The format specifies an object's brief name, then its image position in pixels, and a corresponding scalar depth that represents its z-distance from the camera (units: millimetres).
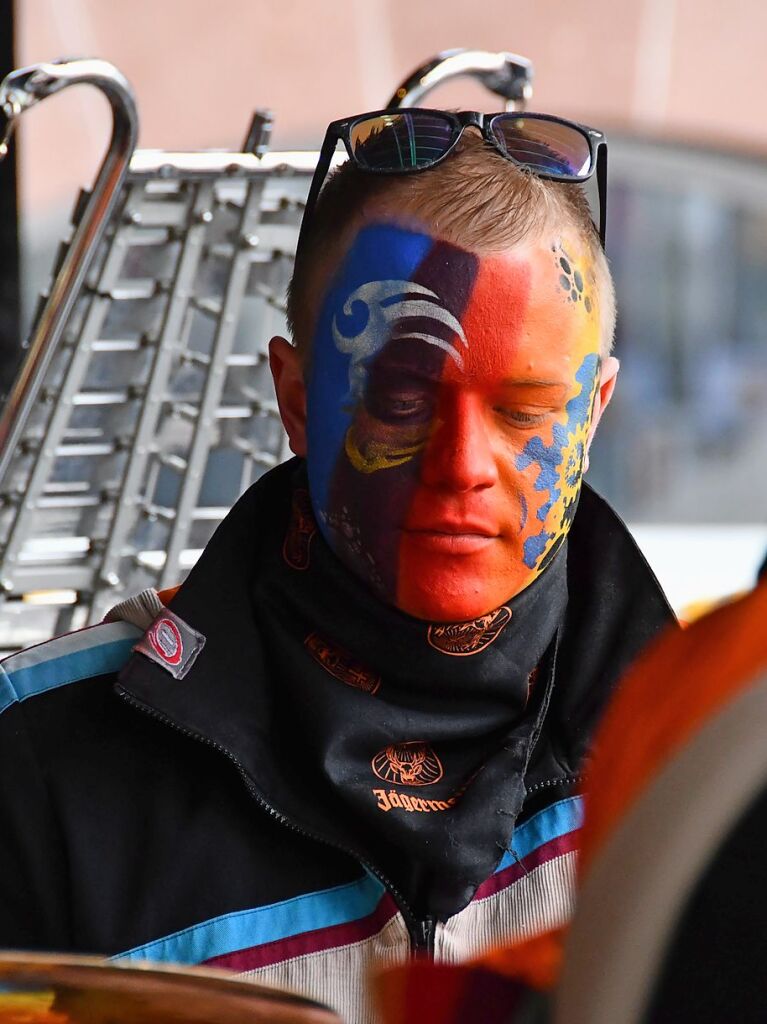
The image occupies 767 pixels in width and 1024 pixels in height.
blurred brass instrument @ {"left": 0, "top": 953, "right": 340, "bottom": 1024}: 1254
